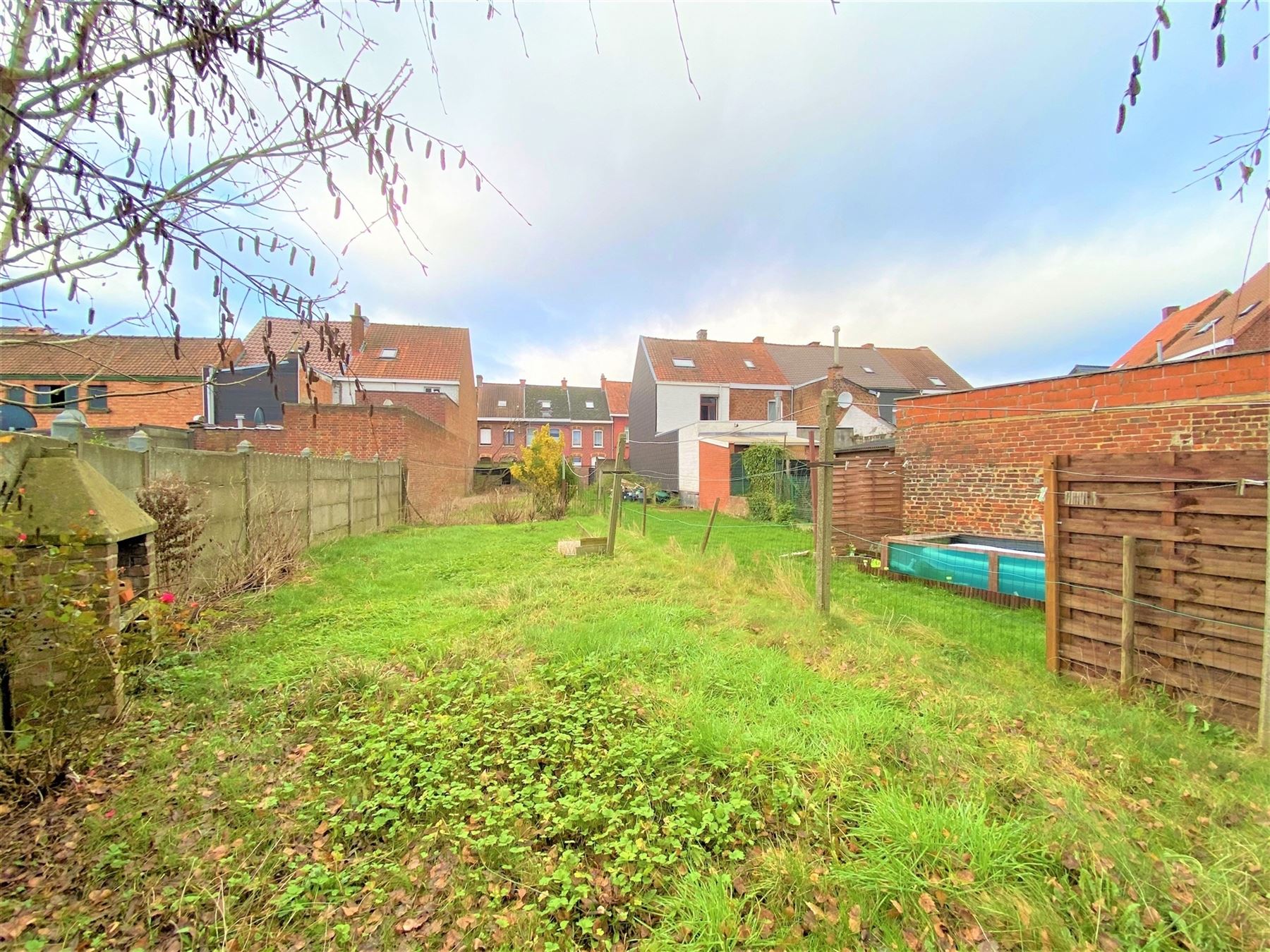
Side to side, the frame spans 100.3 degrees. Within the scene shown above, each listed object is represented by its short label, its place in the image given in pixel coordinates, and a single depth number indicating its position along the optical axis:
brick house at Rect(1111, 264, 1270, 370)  17.20
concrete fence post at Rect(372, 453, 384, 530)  13.06
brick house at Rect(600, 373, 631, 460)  46.19
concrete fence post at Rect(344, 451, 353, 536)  11.09
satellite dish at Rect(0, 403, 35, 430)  7.71
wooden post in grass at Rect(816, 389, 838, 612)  4.90
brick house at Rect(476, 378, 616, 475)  41.34
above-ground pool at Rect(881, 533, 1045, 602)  6.59
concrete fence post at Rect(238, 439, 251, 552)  6.93
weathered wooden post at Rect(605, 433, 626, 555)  8.41
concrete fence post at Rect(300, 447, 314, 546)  9.02
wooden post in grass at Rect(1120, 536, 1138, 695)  3.80
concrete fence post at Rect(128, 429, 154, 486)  4.88
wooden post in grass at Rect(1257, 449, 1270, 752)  3.06
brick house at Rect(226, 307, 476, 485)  21.48
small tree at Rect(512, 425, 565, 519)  16.30
